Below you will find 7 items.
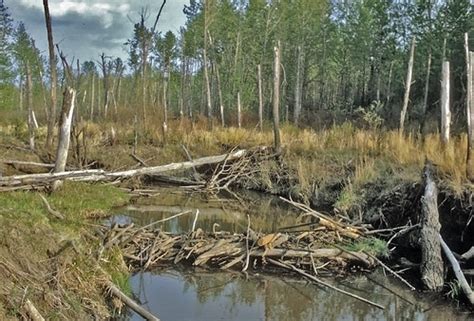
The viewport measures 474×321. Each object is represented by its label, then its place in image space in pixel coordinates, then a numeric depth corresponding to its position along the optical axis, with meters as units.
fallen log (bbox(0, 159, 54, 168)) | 12.64
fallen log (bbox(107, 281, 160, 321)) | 5.49
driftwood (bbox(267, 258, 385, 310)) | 6.84
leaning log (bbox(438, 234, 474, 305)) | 6.73
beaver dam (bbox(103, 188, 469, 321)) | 6.82
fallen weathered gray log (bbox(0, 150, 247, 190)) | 9.78
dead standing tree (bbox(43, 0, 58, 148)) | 15.61
